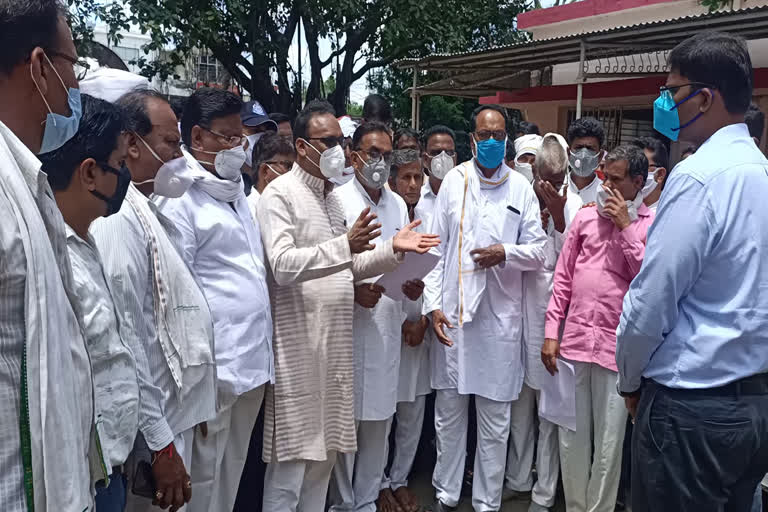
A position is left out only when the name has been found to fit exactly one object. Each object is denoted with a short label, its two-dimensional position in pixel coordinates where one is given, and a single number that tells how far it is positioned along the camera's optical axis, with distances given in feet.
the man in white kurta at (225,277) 9.57
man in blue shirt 7.28
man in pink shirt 11.89
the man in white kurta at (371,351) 12.24
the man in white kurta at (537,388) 13.43
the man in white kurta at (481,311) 13.19
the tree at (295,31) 40.11
